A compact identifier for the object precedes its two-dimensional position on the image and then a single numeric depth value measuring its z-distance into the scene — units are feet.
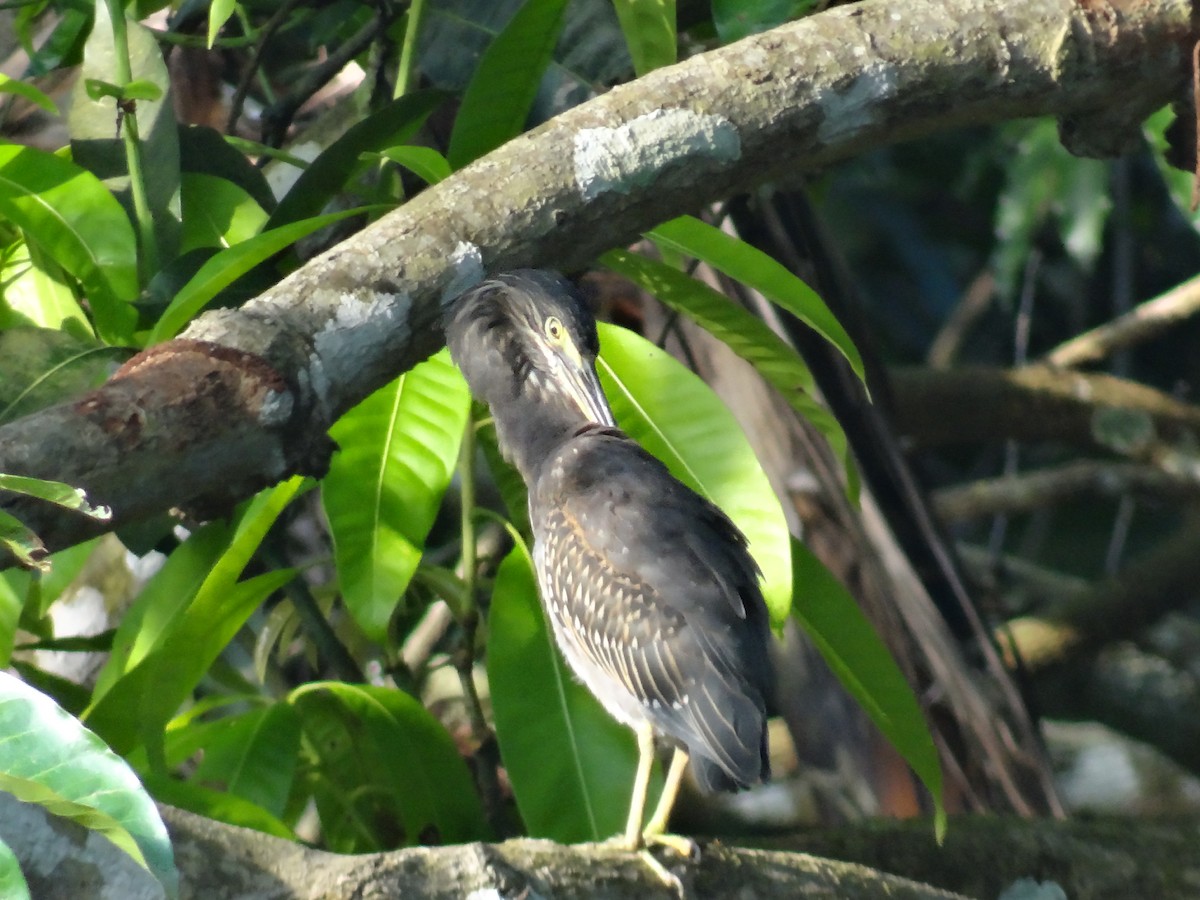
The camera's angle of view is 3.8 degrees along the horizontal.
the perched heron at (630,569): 30.64
